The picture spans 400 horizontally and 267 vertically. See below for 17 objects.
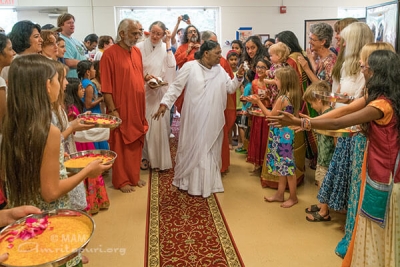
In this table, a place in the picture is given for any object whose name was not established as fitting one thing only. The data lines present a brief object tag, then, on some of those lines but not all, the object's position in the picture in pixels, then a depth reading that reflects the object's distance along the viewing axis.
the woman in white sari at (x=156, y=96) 4.32
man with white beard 3.64
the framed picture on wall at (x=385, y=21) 4.19
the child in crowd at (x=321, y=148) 3.03
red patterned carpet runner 2.53
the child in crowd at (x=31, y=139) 1.57
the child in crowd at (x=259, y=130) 3.97
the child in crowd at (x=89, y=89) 3.84
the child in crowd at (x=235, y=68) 4.99
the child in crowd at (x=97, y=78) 4.42
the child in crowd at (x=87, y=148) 3.19
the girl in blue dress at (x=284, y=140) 3.20
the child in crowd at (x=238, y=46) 5.49
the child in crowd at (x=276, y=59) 3.66
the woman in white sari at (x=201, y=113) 3.54
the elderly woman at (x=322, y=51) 3.70
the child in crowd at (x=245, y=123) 4.60
